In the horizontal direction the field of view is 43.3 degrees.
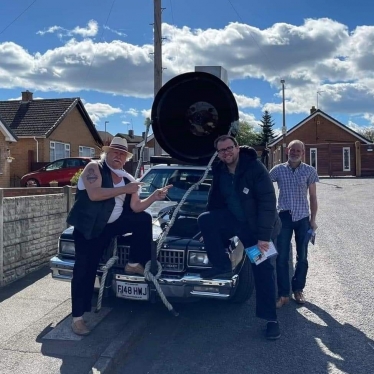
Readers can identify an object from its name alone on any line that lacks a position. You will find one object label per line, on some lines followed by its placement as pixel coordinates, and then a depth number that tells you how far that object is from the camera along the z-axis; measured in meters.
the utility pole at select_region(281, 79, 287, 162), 36.50
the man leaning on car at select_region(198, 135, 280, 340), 4.59
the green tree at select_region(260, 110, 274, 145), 69.31
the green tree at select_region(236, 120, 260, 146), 73.38
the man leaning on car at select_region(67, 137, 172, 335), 4.56
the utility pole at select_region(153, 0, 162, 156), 14.58
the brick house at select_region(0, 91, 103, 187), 27.30
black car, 4.66
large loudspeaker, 6.17
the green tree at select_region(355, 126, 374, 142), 77.22
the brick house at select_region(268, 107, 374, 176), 34.00
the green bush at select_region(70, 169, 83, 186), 12.80
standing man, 5.61
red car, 21.50
